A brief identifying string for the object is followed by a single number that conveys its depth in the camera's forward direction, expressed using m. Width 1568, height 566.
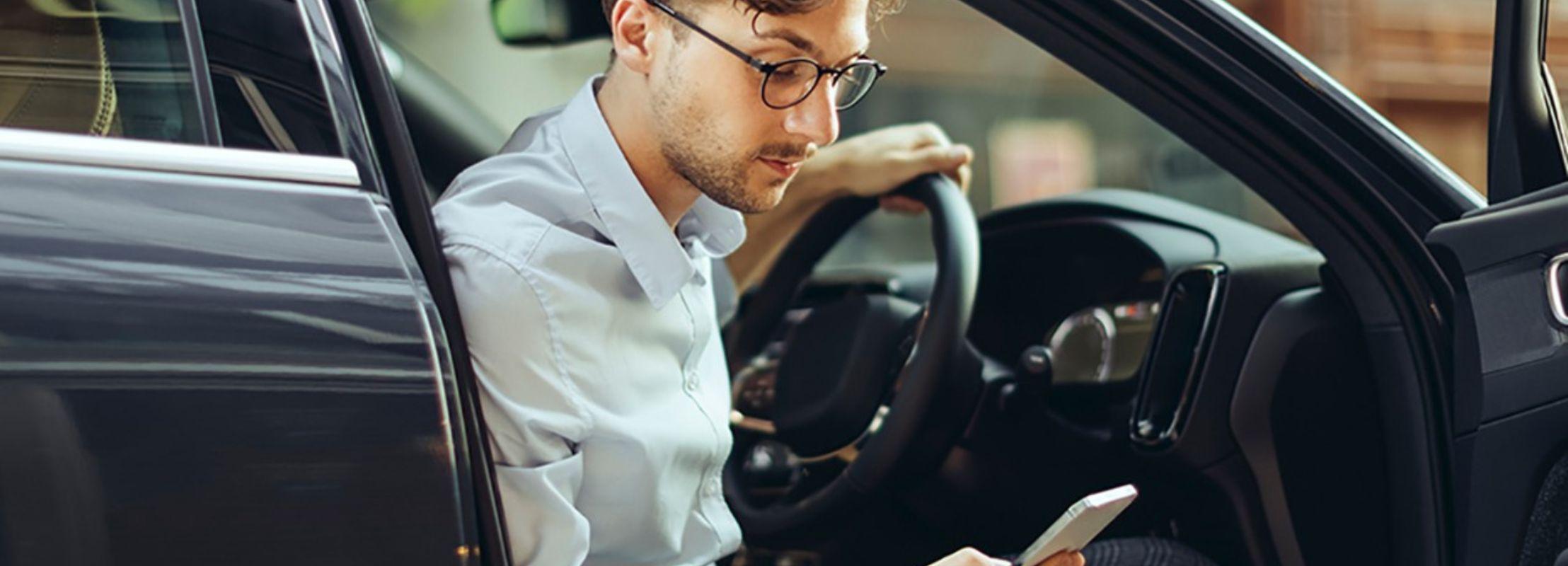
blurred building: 12.93
